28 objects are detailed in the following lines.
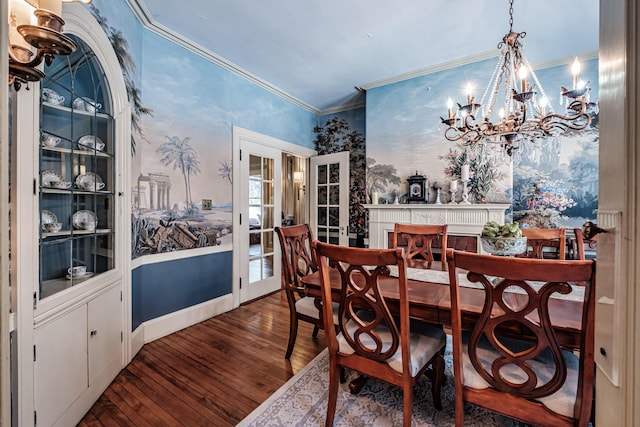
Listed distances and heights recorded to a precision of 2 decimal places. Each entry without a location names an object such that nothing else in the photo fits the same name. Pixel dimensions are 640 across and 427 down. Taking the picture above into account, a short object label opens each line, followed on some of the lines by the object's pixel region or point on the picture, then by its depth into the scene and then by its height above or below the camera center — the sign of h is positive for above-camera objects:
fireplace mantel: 3.09 -0.08
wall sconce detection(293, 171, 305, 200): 5.14 +0.56
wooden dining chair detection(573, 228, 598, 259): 2.06 -0.26
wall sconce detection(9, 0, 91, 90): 0.95 +0.60
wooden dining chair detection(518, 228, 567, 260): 2.07 -0.21
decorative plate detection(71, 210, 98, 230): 1.71 -0.08
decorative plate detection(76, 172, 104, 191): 1.74 +0.17
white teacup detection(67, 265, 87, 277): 1.66 -0.38
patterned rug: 1.58 -1.20
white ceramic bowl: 1.58 -0.20
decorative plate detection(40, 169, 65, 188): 1.47 +0.16
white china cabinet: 1.25 -0.13
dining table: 1.17 -0.47
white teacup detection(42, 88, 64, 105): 1.45 +0.60
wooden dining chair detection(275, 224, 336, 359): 2.11 -0.54
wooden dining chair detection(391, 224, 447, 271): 2.46 -0.25
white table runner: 1.50 -0.46
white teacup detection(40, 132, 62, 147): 1.44 +0.37
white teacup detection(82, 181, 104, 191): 1.78 +0.15
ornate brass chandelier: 1.63 +0.64
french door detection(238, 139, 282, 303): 3.48 -0.12
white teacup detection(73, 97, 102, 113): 1.71 +0.66
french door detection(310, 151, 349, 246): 4.33 +0.19
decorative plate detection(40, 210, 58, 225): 1.45 -0.05
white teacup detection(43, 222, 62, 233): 1.48 -0.11
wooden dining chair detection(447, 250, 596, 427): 0.98 -0.58
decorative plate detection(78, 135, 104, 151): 1.75 +0.42
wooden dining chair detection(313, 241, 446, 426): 1.27 -0.69
